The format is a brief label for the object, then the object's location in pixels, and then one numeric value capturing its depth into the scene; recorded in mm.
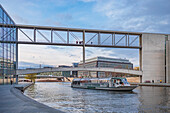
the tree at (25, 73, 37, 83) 76402
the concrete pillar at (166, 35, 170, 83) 46852
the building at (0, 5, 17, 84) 28596
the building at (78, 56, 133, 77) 121364
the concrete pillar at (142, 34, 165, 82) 49554
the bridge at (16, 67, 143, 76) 44801
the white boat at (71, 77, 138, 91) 31596
